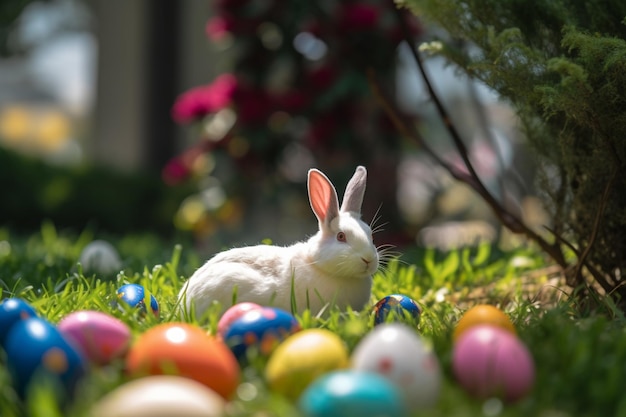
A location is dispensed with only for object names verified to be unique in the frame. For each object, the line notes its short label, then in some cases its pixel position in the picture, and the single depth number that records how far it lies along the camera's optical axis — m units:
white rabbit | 2.54
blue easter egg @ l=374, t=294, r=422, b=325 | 2.40
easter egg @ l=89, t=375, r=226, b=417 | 1.36
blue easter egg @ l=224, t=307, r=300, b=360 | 1.94
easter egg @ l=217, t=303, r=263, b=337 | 2.14
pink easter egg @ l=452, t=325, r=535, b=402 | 1.66
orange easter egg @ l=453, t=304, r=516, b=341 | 2.11
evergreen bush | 2.44
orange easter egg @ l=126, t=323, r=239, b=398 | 1.67
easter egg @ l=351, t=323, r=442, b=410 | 1.60
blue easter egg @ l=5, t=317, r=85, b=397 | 1.63
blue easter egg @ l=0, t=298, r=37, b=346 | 2.03
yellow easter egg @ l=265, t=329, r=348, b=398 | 1.69
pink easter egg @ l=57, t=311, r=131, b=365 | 1.87
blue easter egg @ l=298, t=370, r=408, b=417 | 1.41
